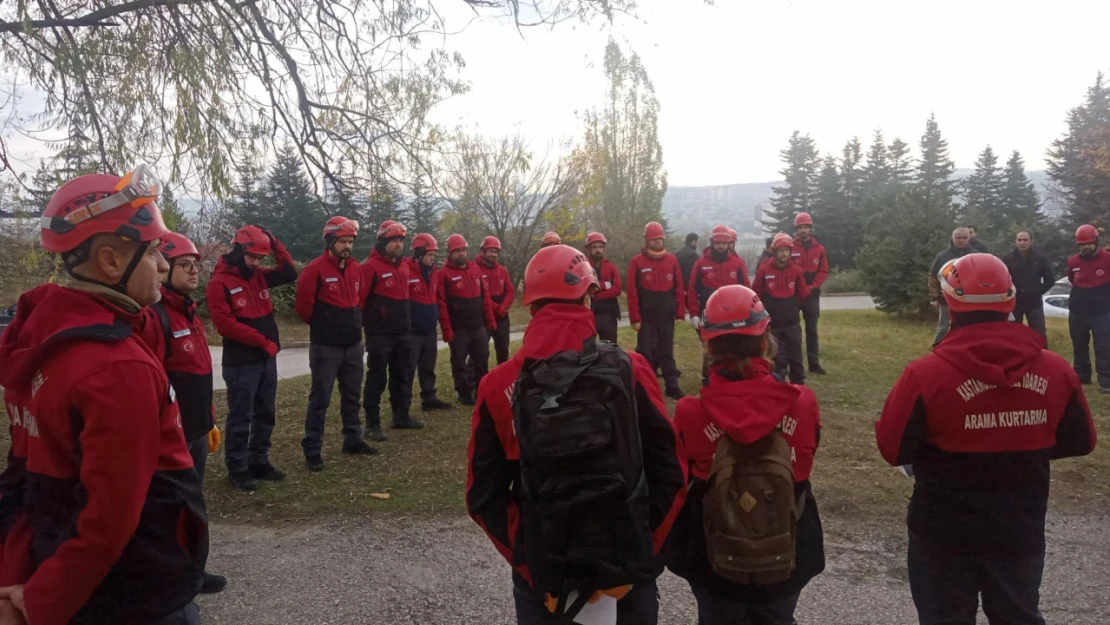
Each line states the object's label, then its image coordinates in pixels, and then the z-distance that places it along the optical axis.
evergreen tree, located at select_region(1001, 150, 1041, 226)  44.28
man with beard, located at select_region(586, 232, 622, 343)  9.80
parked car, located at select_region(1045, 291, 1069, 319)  22.29
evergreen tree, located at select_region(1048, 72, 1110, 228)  26.70
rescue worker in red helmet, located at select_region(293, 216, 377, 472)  6.75
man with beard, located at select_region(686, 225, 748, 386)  9.26
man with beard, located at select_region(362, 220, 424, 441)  7.71
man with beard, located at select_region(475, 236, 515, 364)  9.98
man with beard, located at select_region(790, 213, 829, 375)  10.45
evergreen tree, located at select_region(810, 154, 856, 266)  42.69
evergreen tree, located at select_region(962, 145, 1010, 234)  43.76
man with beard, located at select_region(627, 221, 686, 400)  9.31
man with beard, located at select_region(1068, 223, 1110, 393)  9.35
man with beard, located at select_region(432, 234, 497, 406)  9.13
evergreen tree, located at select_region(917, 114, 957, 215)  50.38
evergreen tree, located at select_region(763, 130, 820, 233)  48.00
